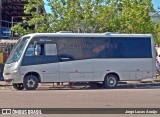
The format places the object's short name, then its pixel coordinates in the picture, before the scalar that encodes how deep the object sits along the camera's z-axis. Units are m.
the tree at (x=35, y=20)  35.28
